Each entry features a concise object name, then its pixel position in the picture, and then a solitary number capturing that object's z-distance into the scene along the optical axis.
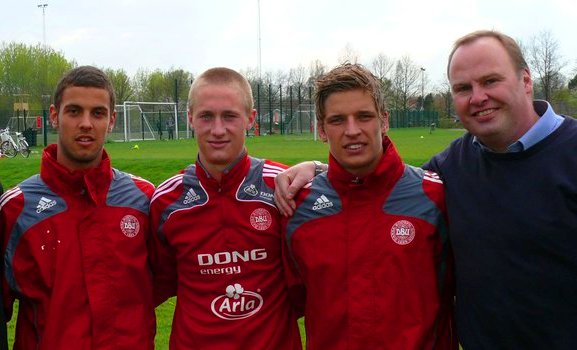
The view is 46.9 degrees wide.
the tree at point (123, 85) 61.41
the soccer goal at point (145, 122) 42.66
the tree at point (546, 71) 53.69
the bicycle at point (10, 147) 27.78
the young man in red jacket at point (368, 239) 3.05
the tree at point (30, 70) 62.34
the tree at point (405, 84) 75.94
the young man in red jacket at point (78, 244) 3.25
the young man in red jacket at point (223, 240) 3.35
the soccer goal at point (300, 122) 51.94
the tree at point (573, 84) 61.19
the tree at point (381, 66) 76.01
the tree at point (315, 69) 69.73
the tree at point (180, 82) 56.66
